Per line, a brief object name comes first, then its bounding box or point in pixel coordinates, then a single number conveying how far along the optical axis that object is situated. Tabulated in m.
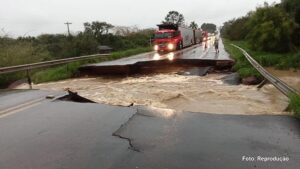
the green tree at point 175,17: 146.00
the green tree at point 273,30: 25.59
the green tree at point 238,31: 59.64
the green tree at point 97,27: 74.12
